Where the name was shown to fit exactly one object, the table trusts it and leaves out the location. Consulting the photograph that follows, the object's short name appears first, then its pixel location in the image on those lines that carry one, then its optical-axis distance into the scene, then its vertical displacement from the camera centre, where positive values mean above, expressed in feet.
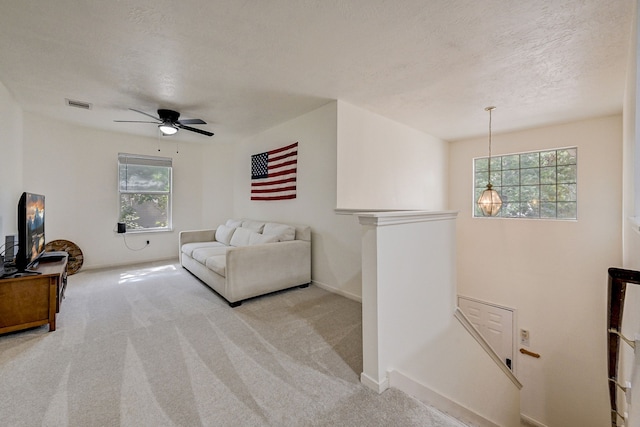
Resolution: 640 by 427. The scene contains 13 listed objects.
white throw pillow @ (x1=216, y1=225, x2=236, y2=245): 15.47 -1.22
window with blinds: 16.51 +1.34
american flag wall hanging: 13.71 +2.23
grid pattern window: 14.06 +1.88
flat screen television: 7.80 -0.56
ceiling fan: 11.94 +4.08
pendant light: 11.50 +0.57
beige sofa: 10.02 -2.00
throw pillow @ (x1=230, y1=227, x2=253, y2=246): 13.88 -1.26
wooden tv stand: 7.43 -2.56
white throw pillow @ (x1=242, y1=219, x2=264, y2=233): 14.29 -0.67
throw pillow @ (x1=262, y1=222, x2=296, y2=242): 12.16 -0.86
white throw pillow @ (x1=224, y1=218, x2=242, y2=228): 16.19 -0.63
